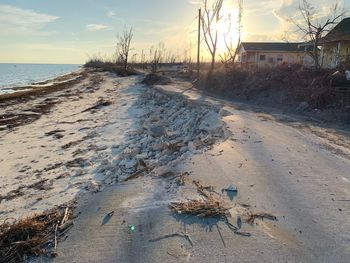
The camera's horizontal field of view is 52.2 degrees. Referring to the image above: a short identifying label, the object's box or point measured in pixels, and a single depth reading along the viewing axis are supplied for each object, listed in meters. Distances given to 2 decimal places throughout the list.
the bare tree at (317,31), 20.23
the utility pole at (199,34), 32.75
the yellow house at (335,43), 24.11
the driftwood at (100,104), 21.35
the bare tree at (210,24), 30.88
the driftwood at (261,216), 4.86
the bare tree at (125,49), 61.02
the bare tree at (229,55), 31.97
